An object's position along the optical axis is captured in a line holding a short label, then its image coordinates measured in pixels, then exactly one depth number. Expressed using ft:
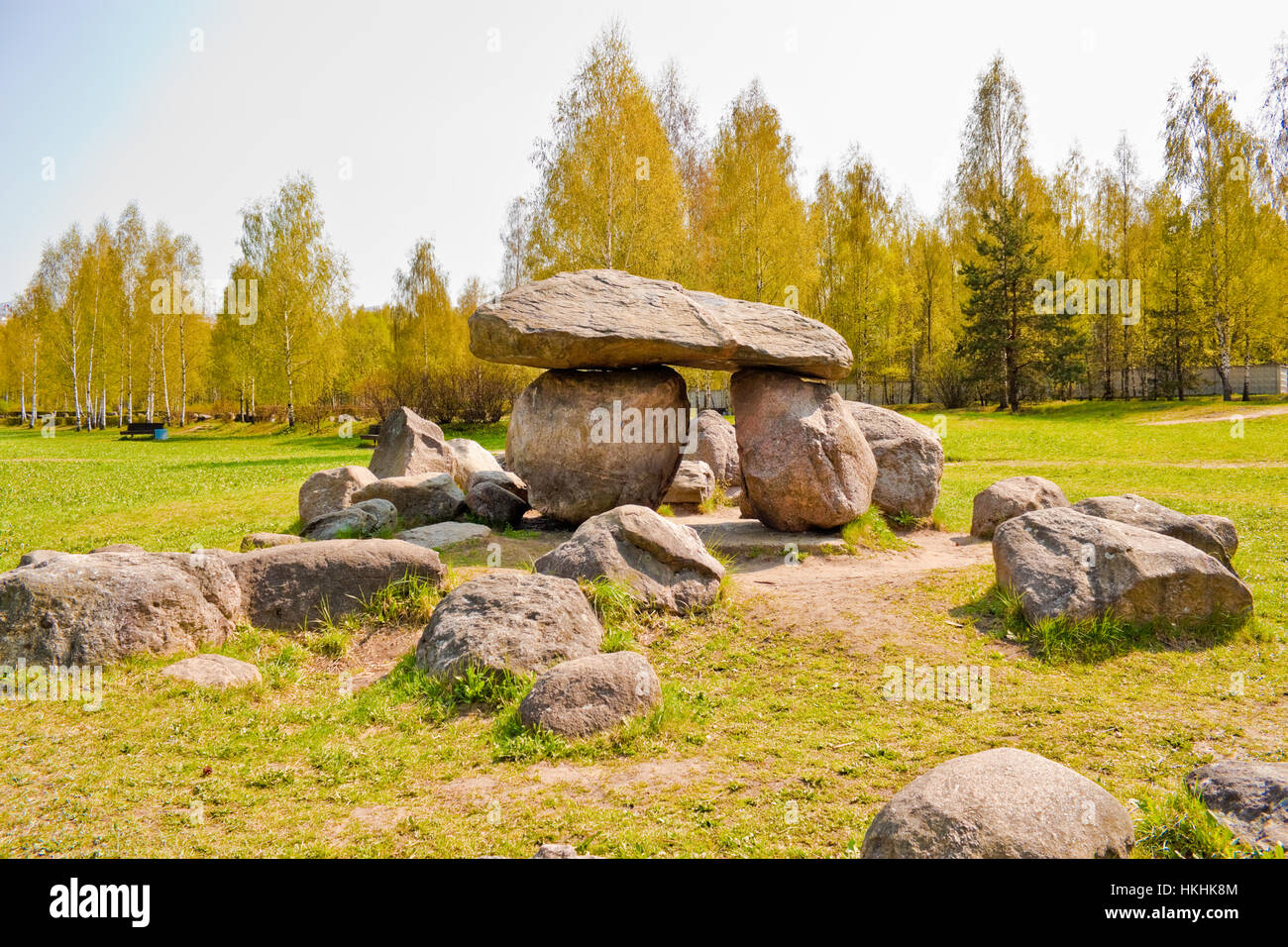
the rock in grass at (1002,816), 10.64
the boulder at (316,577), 23.95
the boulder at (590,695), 17.43
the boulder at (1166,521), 26.45
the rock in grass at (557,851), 11.78
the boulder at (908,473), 38.78
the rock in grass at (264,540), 32.83
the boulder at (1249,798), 11.31
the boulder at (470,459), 47.47
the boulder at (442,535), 32.86
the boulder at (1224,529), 26.89
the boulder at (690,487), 42.55
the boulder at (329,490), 38.88
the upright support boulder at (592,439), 36.32
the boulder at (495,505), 38.58
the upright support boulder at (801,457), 33.40
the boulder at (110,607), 19.24
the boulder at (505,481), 41.18
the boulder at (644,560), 24.99
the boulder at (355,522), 33.96
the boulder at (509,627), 20.15
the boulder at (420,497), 37.81
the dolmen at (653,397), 33.45
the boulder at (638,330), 33.22
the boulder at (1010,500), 35.55
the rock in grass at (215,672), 19.62
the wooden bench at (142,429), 122.52
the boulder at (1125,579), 22.66
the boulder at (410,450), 44.68
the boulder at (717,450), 48.49
